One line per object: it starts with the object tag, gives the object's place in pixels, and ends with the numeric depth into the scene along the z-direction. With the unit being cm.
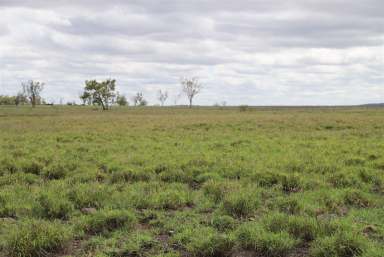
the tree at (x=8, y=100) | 13406
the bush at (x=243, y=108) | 10245
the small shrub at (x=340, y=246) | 528
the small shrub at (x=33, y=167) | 1150
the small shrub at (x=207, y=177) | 1022
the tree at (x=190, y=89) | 14100
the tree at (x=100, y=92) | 9962
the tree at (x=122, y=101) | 13602
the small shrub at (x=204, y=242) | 552
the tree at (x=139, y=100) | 16900
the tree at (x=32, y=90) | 11888
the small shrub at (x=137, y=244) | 557
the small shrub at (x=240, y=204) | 726
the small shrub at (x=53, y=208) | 720
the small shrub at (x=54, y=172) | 1091
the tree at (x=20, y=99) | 13046
